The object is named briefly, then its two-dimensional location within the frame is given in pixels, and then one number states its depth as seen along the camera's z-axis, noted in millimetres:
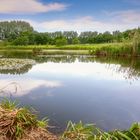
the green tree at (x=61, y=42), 27258
